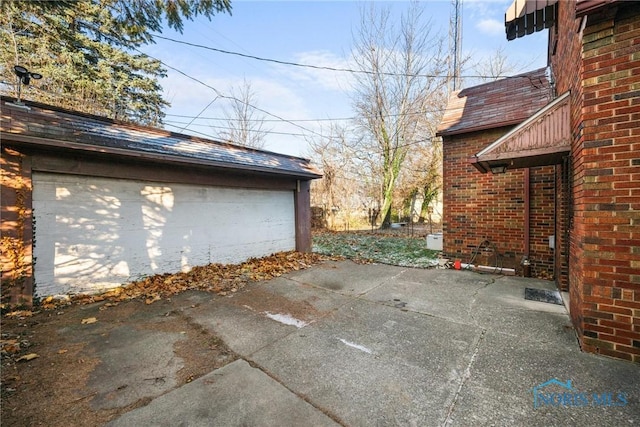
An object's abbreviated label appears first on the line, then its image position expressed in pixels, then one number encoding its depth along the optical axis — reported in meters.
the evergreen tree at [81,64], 8.70
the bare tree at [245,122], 16.39
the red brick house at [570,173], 2.37
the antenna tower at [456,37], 13.09
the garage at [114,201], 3.70
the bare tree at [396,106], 15.11
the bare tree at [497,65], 15.87
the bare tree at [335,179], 16.59
